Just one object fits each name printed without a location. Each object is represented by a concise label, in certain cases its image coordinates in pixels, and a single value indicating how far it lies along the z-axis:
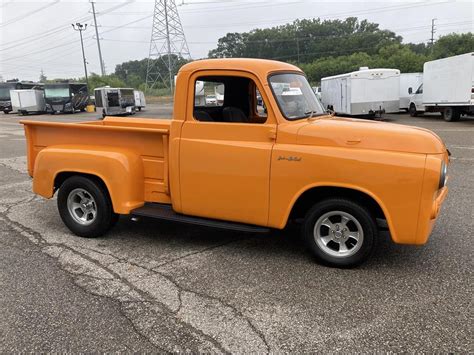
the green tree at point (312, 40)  83.75
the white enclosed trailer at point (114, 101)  31.36
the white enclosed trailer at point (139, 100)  38.61
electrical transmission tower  61.56
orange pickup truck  3.83
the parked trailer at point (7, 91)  42.97
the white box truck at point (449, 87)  17.65
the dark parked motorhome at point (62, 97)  37.62
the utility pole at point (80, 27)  62.12
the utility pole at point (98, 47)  69.50
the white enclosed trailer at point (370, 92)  20.67
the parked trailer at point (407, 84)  25.03
